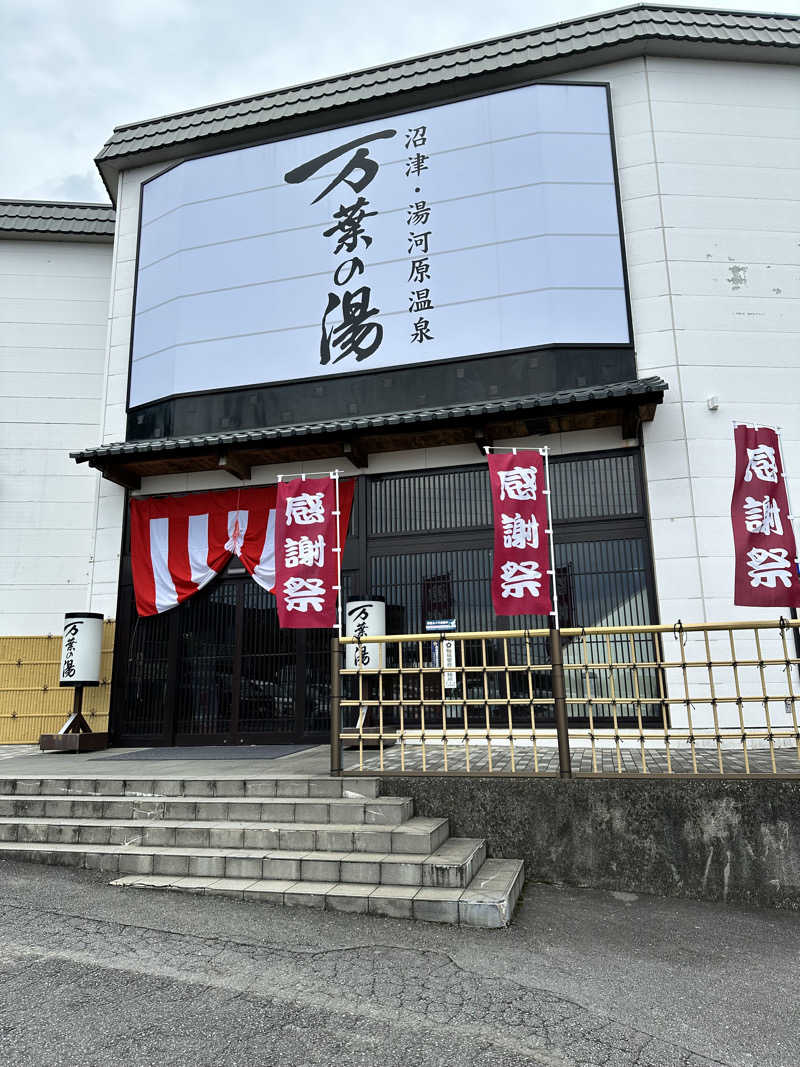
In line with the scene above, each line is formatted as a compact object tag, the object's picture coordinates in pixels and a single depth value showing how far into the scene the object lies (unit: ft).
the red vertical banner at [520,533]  21.44
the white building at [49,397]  40.11
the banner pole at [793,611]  26.07
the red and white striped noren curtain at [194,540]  33.81
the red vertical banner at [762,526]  20.40
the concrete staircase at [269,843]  15.69
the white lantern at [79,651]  32.81
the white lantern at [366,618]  29.91
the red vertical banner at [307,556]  24.54
